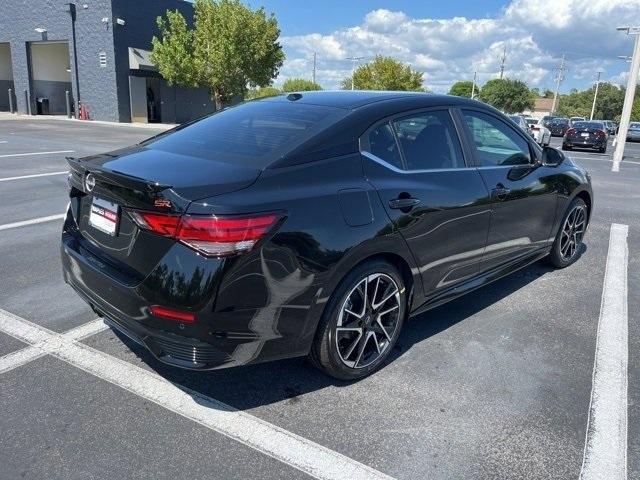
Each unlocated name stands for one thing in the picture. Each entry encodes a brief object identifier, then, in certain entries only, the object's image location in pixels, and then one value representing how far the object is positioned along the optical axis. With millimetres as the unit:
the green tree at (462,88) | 97125
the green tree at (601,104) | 95938
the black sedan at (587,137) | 22781
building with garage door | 30172
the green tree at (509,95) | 80125
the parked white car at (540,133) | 22203
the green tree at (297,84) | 61062
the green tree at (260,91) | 46075
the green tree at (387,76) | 53125
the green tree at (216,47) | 29859
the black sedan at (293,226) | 2410
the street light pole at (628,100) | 18947
